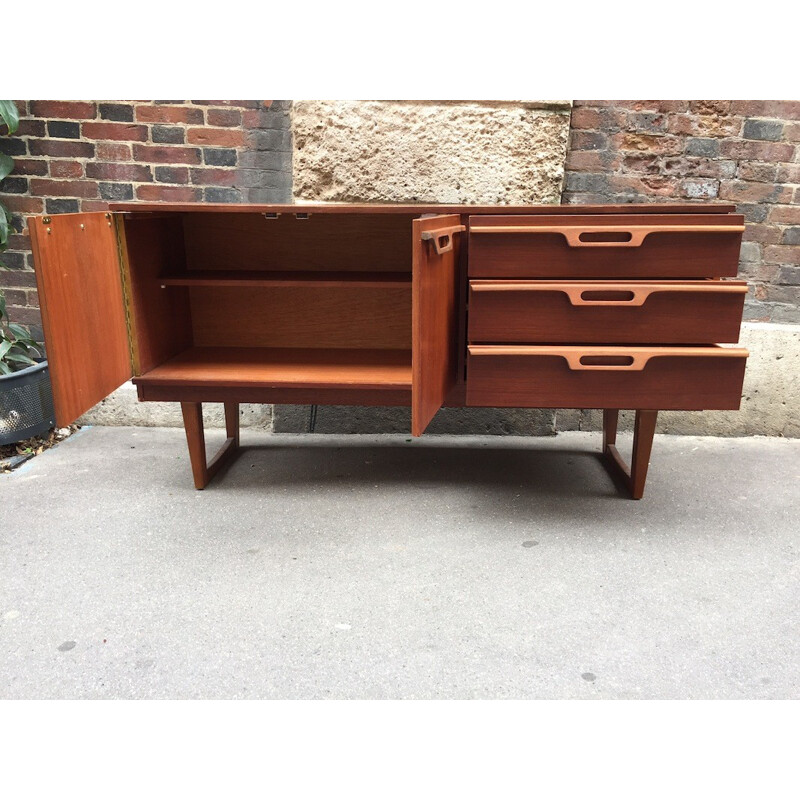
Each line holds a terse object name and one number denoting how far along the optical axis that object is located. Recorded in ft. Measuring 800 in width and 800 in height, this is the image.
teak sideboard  4.99
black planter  7.23
